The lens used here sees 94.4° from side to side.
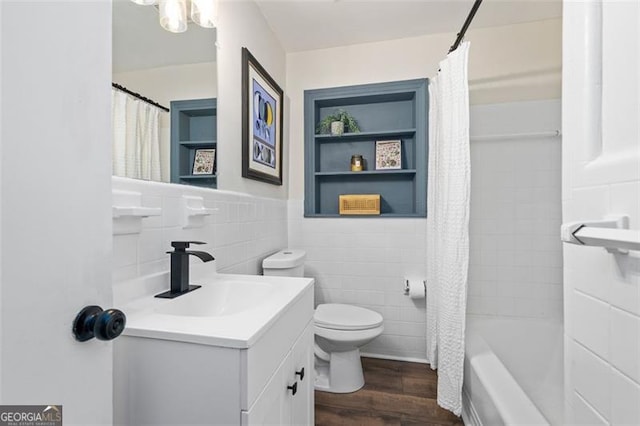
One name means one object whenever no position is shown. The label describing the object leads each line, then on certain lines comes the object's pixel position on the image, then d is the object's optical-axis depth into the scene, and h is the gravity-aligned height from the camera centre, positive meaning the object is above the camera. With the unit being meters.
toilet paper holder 2.09 -0.52
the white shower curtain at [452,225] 1.50 -0.06
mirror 0.94 +0.44
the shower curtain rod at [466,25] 1.43 +1.00
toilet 1.72 -0.72
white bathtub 1.16 -0.80
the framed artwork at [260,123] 1.71 +0.58
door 0.36 +0.02
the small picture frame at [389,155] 2.30 +0.46
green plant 2.36 +0.73
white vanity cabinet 0.63 -0.37
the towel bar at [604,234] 0.39 -0.03
